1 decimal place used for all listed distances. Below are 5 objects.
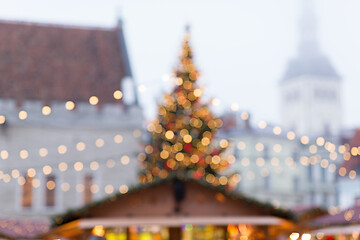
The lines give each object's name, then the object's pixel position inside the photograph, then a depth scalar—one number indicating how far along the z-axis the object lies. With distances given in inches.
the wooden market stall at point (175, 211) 733.9
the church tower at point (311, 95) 4911.4
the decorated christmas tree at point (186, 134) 1051.3
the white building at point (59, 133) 1301.7
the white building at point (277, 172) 2315.5
